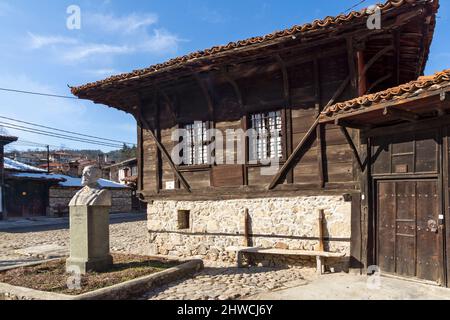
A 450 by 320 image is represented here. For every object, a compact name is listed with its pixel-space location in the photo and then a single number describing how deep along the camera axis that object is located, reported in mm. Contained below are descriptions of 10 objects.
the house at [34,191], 26406
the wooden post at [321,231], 7434
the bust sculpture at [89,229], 6844
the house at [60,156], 59900
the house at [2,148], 24375
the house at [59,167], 40203
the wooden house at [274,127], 7000
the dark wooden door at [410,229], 6016
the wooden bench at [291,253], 7180
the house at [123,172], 37231
